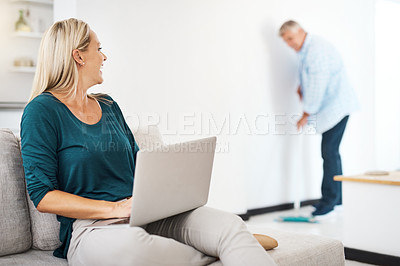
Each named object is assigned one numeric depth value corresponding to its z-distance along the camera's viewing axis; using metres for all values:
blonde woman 1.40
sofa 1.62
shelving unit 3.29
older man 4.11
